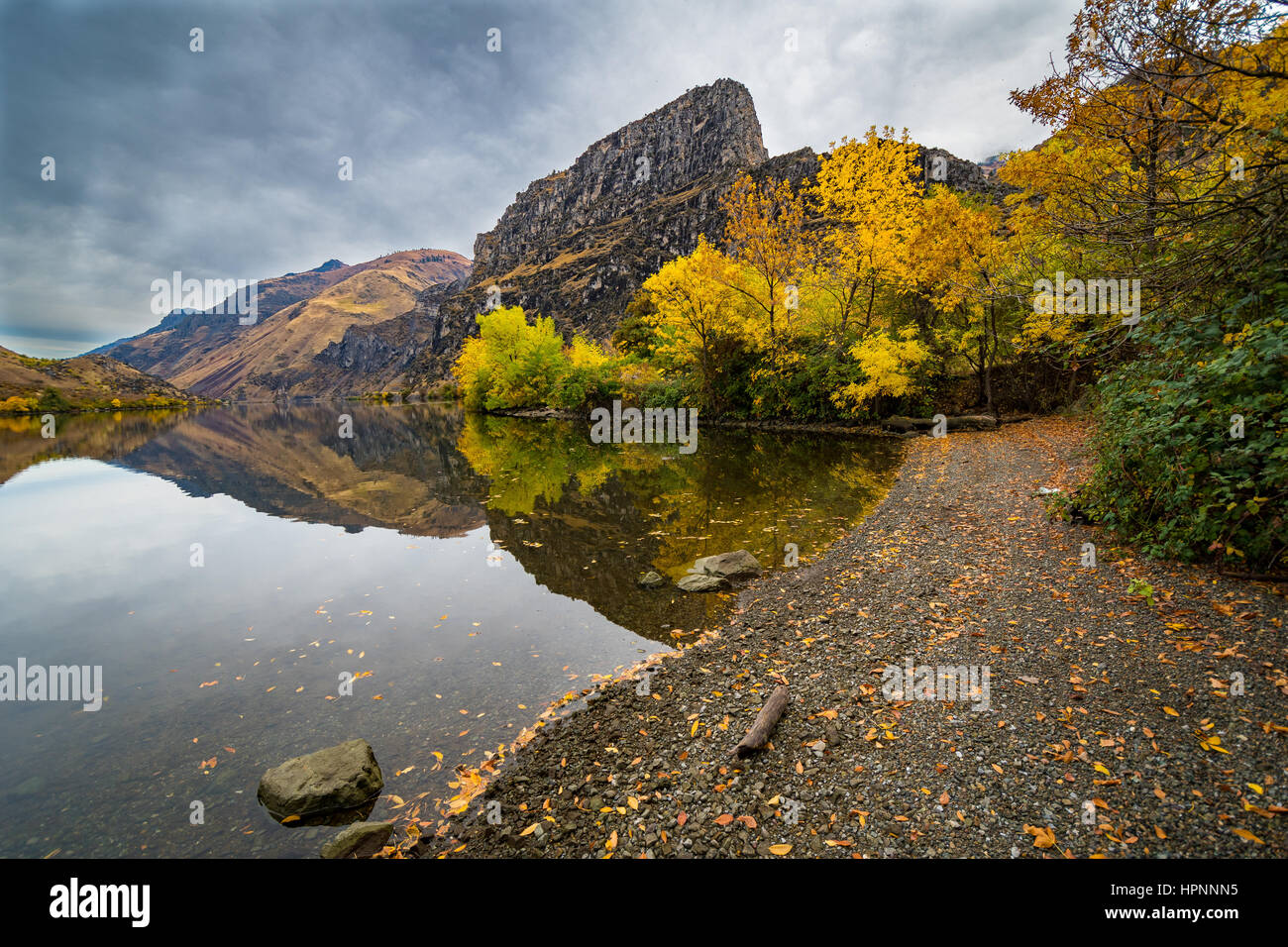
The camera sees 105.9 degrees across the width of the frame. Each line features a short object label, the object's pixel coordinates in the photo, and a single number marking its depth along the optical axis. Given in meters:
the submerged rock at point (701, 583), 9.80
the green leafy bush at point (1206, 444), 5.84
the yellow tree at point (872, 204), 23.62
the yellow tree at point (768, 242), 26.41
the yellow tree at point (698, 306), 30.33
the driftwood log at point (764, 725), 4.96
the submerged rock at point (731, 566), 10.24
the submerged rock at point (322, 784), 5.00
